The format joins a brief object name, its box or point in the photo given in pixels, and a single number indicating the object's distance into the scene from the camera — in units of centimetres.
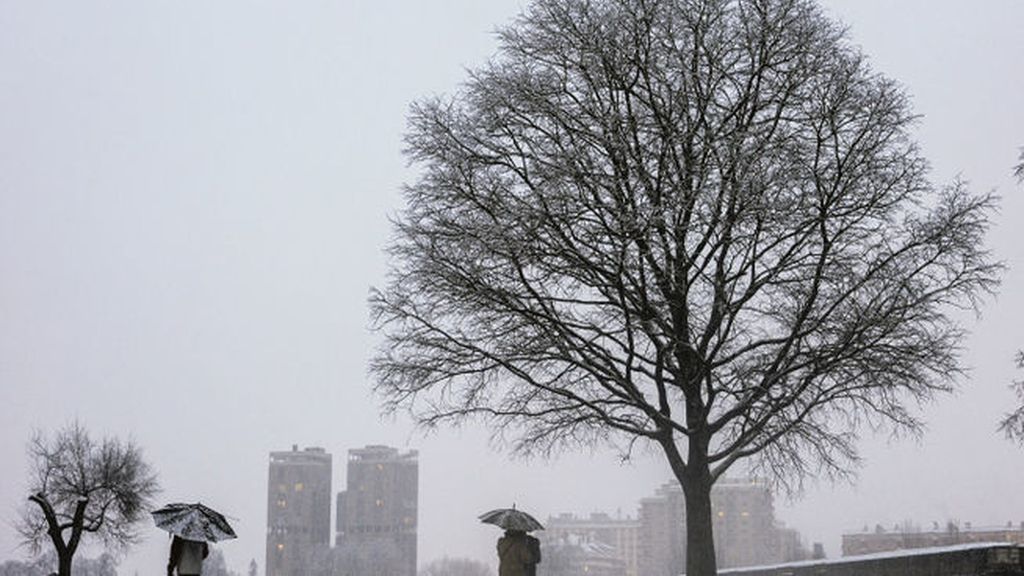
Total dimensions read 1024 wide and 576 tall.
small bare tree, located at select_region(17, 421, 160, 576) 4844
